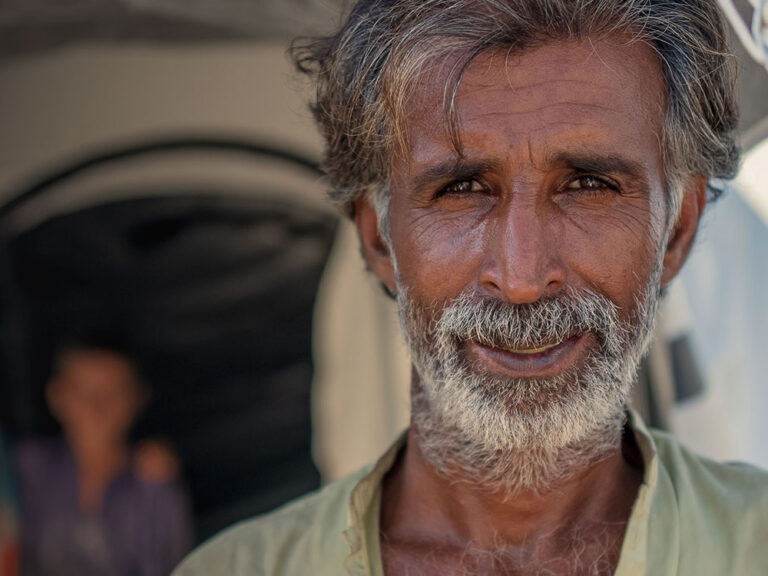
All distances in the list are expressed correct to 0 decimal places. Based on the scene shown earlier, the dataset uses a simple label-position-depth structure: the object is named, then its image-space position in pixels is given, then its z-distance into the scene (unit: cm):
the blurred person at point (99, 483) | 118
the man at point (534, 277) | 52
